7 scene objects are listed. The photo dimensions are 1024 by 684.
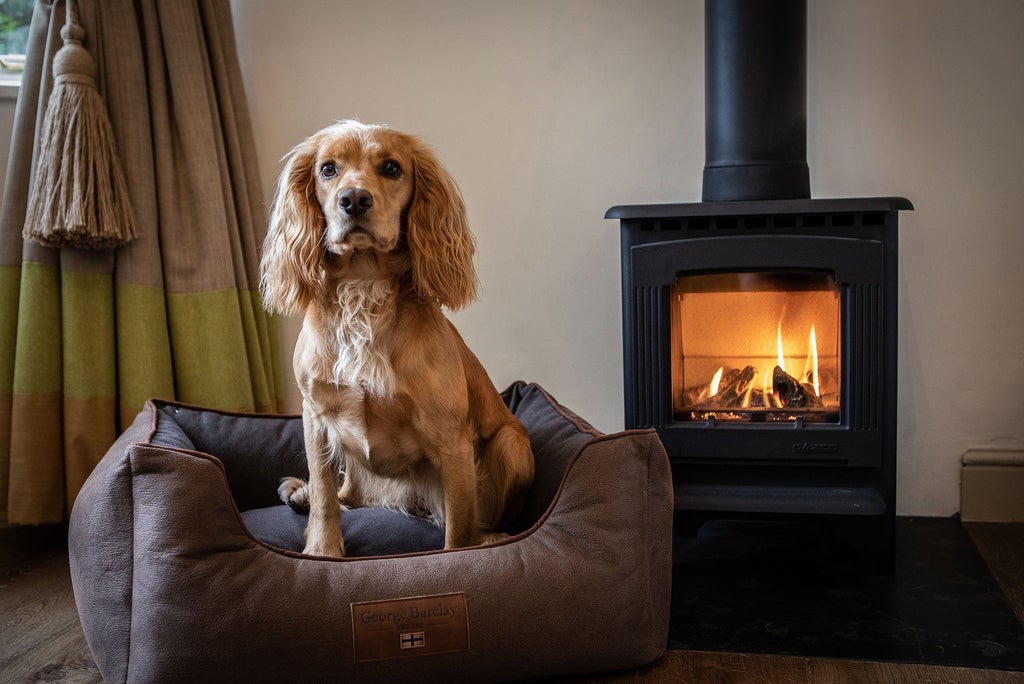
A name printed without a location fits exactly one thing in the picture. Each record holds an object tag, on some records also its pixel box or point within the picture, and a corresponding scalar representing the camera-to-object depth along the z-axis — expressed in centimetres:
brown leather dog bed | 156
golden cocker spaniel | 178
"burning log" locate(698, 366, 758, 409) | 234
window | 286
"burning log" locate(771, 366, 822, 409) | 230
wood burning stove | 217
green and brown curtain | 244
